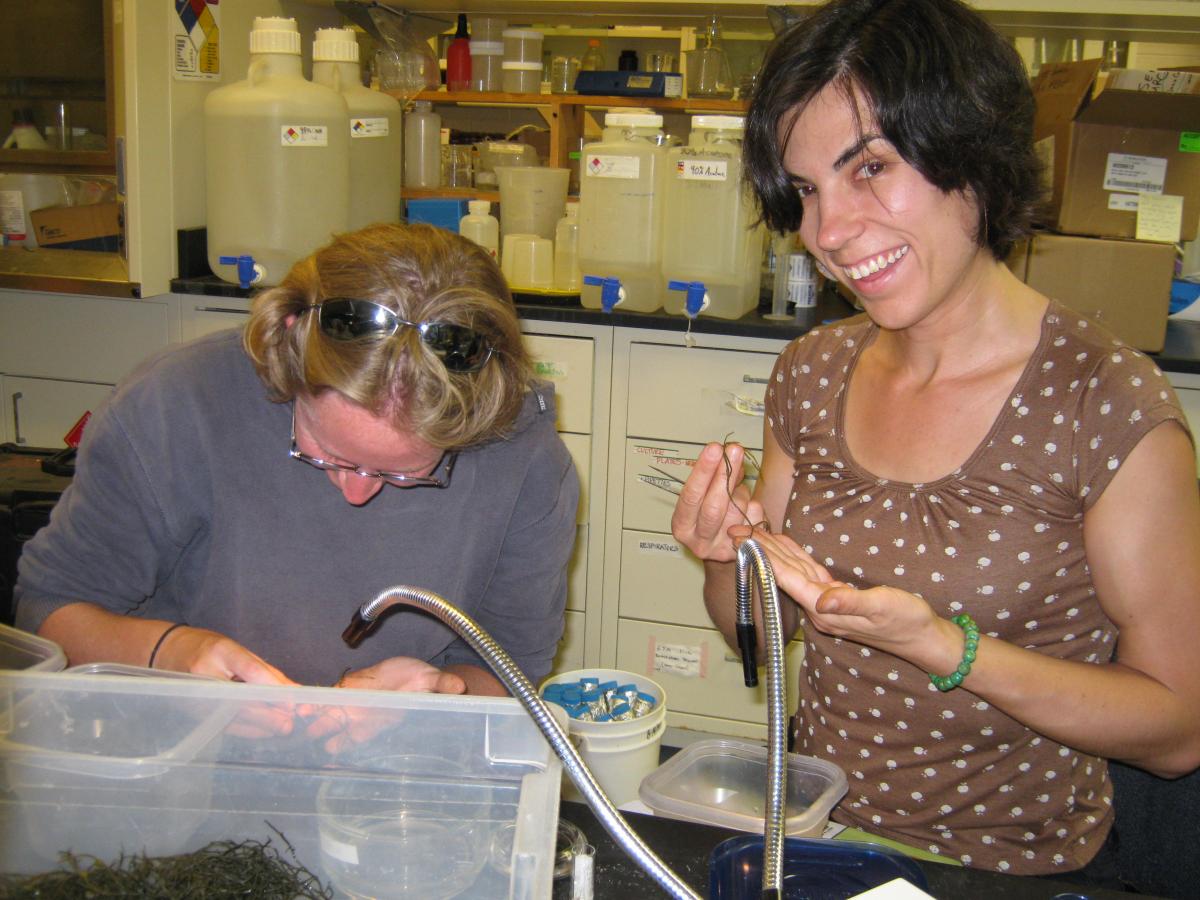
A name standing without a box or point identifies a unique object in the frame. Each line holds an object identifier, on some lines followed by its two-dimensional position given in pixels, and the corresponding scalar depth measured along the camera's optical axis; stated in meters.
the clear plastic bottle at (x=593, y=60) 3.94
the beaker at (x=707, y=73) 2.96
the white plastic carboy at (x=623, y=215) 2.32
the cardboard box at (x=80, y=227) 2.55
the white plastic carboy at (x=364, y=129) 2.53
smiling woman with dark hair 1.03
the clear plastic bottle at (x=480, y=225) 2.55
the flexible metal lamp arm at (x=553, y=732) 0.68
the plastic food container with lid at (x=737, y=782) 0.98
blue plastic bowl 0.83
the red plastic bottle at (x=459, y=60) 3.00
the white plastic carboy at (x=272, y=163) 2.36
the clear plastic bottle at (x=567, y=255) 2.56
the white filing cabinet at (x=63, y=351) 2.49
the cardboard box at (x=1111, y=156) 2.07
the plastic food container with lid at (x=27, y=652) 0.88
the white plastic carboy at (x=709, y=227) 2.27
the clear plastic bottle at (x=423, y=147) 2.92
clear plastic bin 0.81
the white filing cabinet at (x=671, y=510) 2.28
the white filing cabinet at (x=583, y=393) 2.33
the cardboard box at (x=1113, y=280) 2.03
